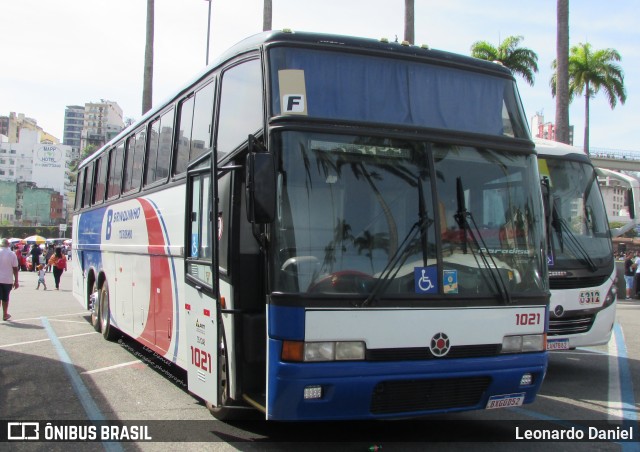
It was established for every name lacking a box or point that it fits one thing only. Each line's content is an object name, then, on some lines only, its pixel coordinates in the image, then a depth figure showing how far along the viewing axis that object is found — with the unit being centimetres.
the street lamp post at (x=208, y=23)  3653
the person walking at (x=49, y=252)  4076
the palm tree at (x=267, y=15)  2482
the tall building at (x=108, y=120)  14900
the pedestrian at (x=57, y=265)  2581
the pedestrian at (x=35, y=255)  3703
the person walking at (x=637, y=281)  2672
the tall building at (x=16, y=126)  17688
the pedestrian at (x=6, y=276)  1442
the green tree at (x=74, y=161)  10152
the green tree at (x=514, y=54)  3372
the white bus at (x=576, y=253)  902
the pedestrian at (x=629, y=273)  2867
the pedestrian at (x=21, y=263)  3860
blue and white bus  492
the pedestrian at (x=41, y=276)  2522
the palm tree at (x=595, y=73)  3775
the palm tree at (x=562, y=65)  2123
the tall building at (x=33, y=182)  12200
